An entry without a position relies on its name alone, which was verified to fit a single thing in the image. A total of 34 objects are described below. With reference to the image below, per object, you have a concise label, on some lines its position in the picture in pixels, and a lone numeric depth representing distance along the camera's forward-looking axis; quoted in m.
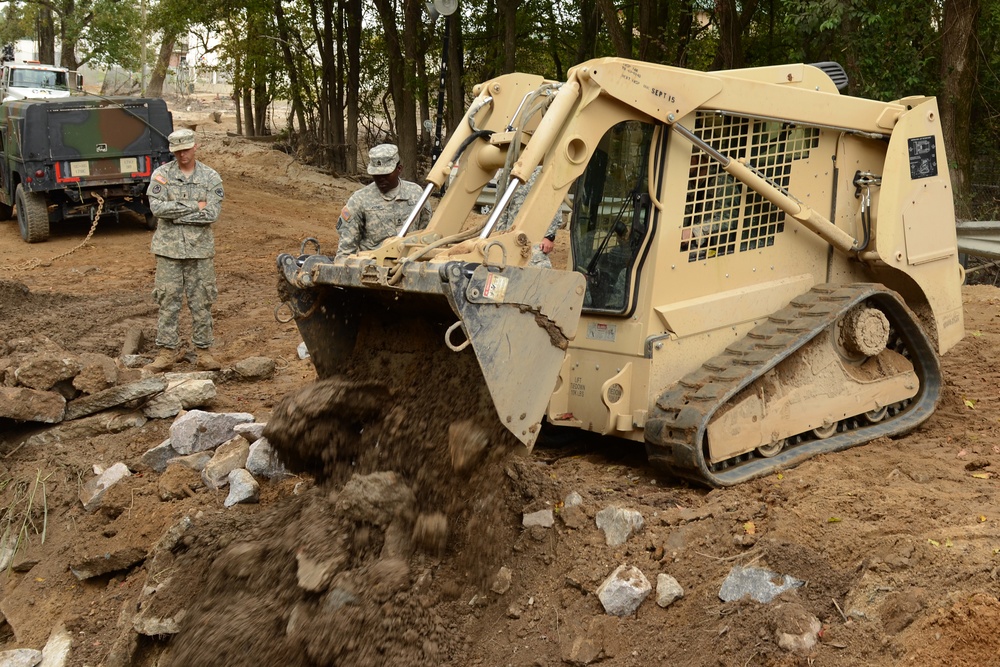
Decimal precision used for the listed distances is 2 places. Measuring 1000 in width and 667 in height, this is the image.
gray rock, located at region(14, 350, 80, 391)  7.48
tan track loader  5.19
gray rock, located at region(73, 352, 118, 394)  7.62
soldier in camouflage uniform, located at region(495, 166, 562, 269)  5.30
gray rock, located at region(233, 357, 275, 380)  8.55
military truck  14.66
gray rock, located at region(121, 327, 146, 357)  9.30
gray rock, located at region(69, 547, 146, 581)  6.08
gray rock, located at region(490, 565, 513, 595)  5.07
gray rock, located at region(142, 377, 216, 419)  7.64
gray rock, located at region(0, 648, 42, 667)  5.59
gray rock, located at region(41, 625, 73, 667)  5.55
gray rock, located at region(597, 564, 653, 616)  4.79
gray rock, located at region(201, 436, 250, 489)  6.43
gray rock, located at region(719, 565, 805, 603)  4.60
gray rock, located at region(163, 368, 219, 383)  8.16
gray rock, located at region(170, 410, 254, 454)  6.88
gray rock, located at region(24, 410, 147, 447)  7.41
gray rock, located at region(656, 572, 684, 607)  4.76
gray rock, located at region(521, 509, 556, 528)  5.36
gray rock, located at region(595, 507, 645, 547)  5.24
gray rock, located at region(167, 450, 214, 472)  6.64
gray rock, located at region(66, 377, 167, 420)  7.57
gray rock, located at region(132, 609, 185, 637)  5.29
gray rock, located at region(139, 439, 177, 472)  6.81
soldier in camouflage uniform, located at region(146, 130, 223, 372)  8.89
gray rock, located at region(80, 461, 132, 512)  6.65
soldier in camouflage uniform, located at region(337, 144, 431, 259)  7.43
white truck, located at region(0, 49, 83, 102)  19.69
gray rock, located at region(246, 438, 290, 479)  6.34
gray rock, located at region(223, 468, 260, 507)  6.22
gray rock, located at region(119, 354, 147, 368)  8.98
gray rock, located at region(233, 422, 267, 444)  6.66
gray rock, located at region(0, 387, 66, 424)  7.26
